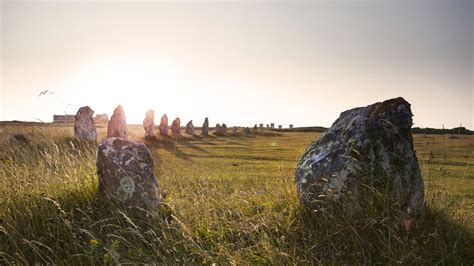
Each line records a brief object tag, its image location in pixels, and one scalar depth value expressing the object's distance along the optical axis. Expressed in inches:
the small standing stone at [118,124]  1000.6
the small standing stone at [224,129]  1886.1
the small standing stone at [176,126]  1471.5
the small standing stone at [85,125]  968.3
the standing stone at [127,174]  275.9
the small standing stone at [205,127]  1785.2
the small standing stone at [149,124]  1271.5
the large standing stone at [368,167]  245.9
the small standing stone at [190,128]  1642.5
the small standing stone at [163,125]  1403.8
